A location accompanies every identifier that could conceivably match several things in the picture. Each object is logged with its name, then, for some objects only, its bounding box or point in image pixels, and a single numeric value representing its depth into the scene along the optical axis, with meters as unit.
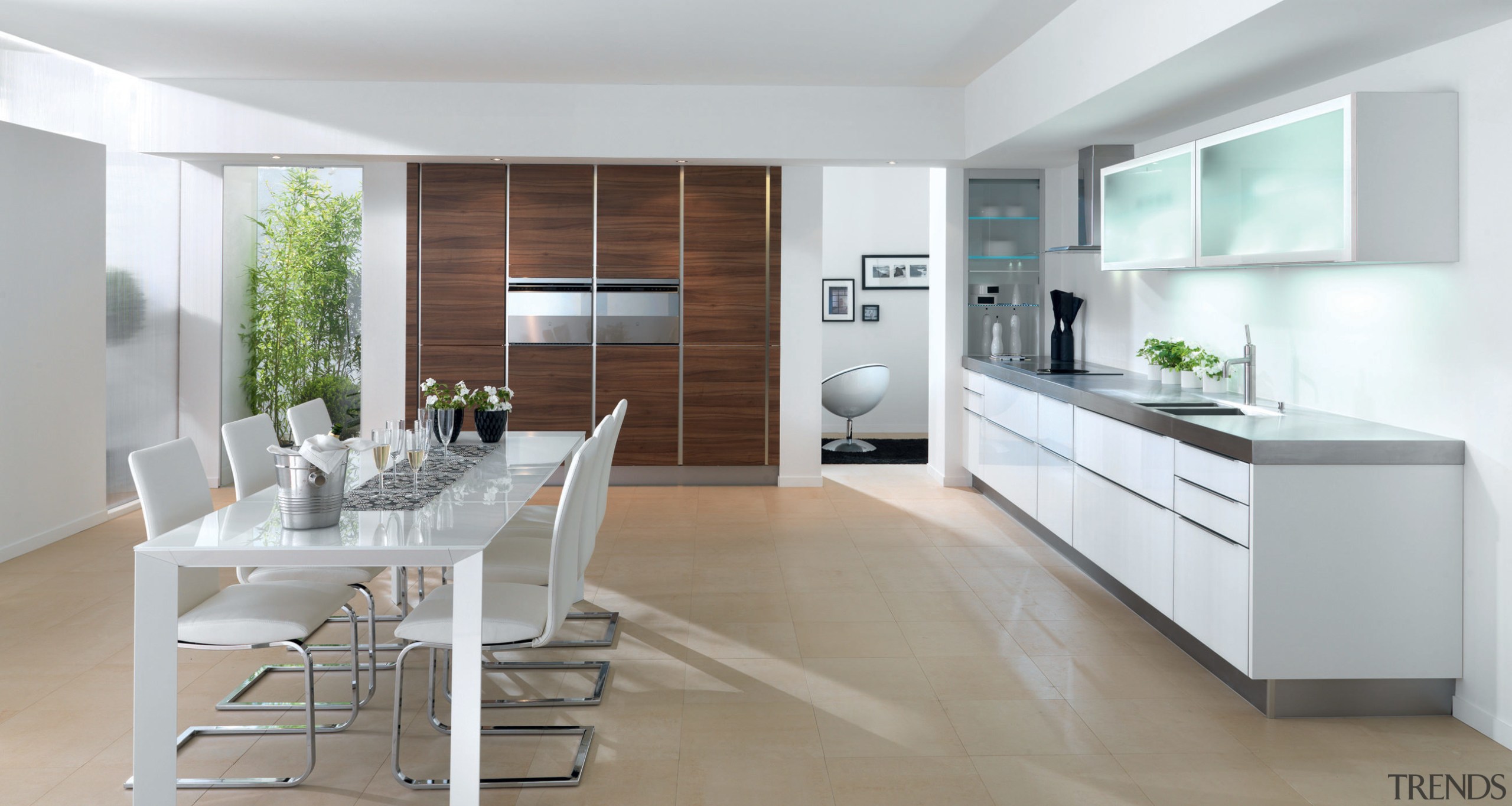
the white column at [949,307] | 6.97
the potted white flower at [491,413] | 4.21
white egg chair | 8.72
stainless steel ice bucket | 2.59
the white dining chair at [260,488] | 3.28
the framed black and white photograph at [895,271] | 9.73
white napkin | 2.57
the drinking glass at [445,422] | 4.12
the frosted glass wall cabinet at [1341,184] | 3.14
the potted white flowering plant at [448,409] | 4.11
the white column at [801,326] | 7.08
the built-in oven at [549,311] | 6.98
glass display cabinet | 6.96
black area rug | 8.41
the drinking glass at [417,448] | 3.18
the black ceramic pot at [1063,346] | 6.36
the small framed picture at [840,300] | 9.77
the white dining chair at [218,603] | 2.70
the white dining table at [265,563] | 2.36
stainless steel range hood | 5.64
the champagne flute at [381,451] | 3.06
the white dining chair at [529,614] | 2.71
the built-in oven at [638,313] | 7.03
